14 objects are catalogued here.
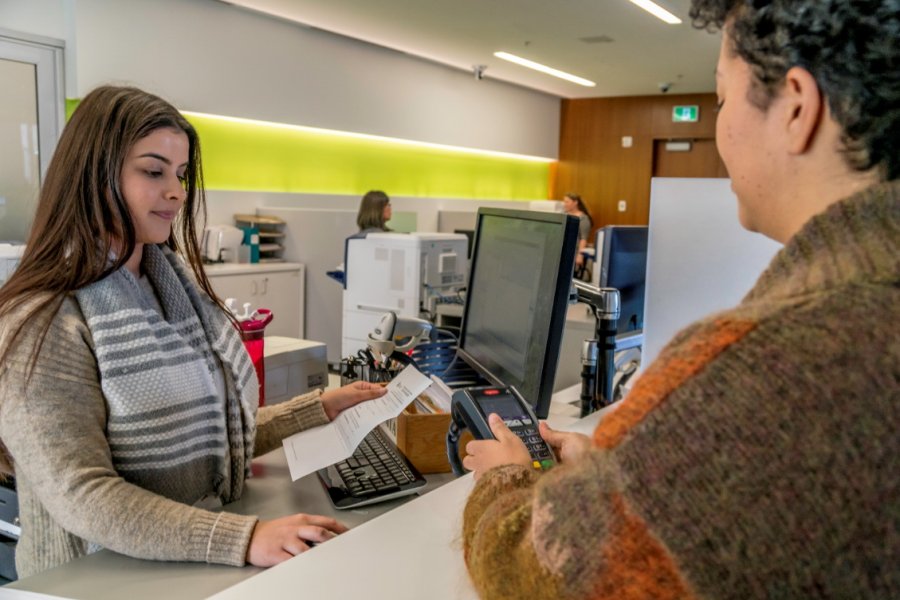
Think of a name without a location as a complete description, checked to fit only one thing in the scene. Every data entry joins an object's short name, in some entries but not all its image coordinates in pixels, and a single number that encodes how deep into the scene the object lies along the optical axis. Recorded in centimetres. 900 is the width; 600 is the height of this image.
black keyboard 135
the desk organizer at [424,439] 149
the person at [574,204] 847
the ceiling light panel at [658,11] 517
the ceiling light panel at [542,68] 717
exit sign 925
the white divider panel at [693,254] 170
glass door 436
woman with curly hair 51
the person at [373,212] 578
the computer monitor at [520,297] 133
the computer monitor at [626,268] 259
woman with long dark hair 115
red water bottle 193
